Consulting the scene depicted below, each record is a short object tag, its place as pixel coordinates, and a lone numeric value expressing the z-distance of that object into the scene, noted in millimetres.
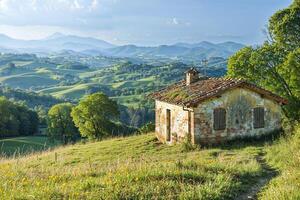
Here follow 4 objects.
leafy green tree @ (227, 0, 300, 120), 32562
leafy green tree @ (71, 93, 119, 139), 57000
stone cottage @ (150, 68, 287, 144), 24016
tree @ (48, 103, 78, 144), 73550
